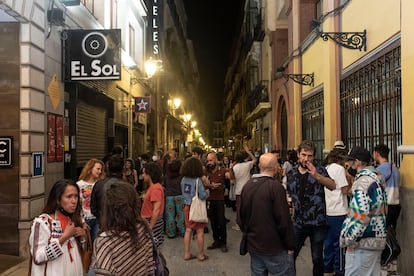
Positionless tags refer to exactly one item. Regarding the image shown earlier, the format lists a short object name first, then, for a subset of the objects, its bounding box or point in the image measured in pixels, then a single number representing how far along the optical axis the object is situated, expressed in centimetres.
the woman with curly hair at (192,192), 828
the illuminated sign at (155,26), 2328
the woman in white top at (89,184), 630
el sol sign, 969
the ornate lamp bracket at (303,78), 1386
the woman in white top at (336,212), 654
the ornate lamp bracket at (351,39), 907
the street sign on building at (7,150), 804
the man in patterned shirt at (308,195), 571
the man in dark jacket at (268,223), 464
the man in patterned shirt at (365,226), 456
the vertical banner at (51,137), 890
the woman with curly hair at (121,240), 317
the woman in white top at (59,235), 354
